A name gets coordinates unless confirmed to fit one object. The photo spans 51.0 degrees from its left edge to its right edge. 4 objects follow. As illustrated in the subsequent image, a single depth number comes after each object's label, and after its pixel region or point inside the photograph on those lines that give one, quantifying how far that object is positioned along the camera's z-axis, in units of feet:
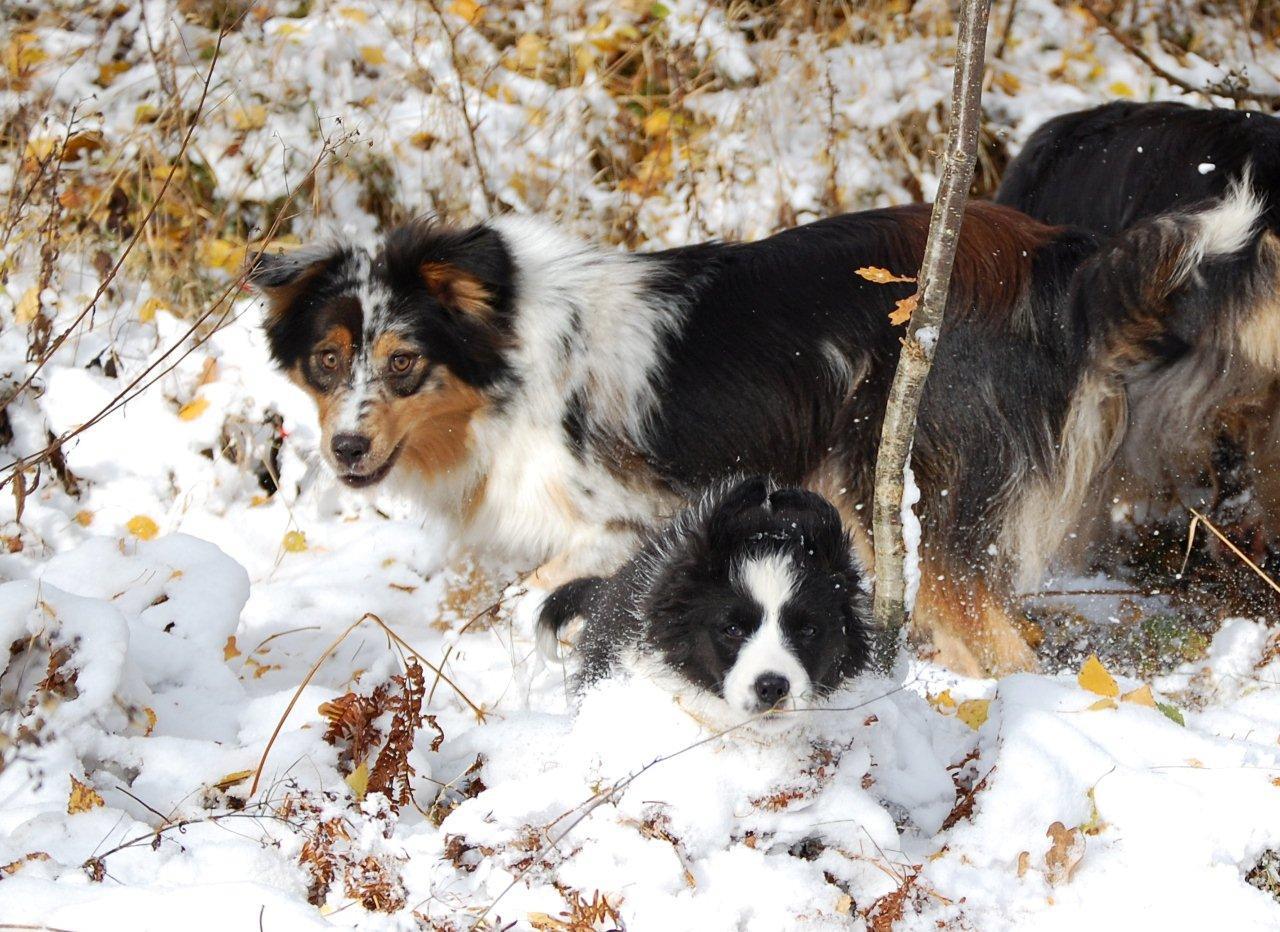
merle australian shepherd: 15.49
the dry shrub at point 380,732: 10.39
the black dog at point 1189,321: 14.93
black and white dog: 10.18
